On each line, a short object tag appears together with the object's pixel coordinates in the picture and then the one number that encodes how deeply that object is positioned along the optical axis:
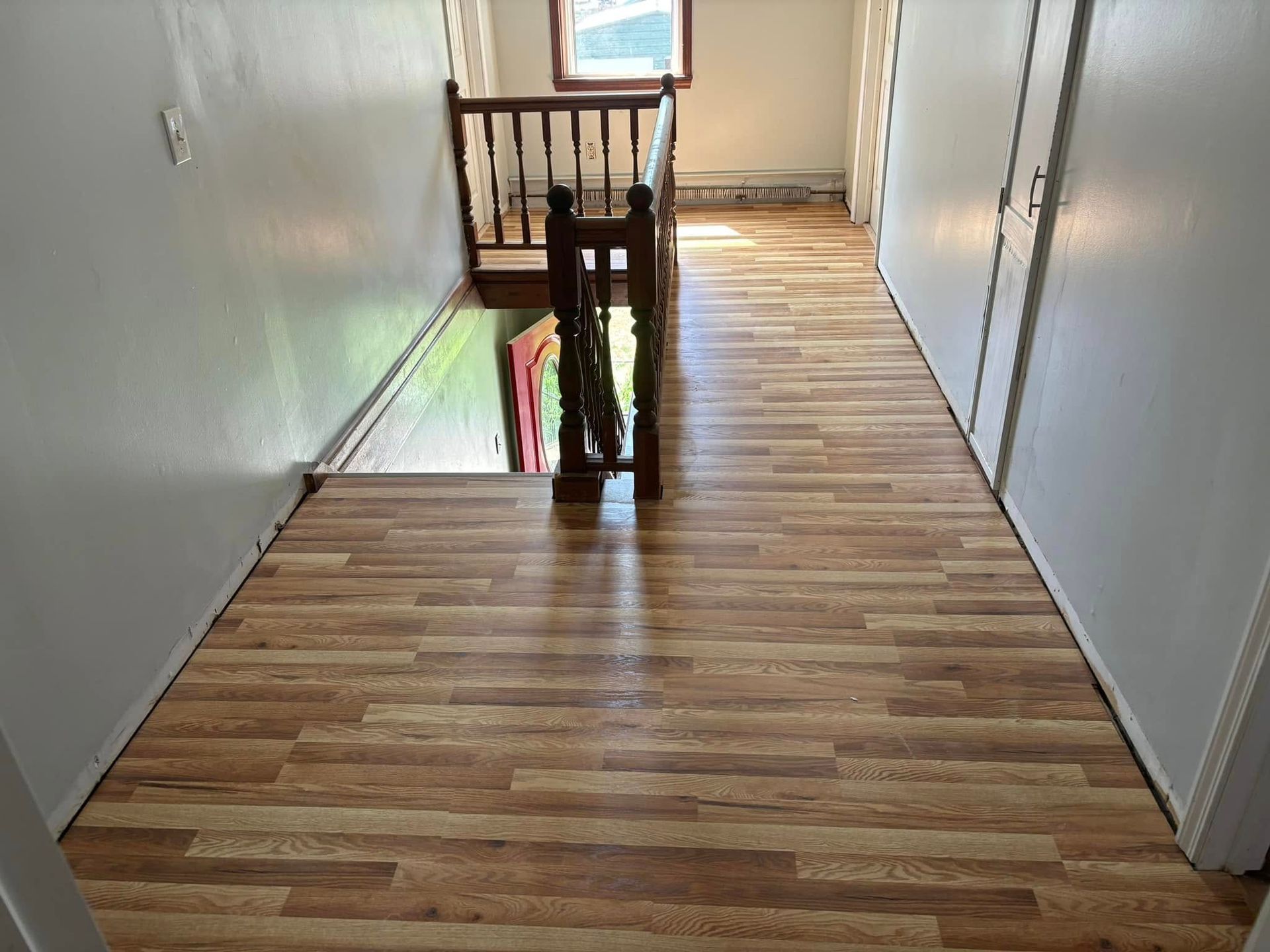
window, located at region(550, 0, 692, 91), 6.55
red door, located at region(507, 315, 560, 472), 6.97
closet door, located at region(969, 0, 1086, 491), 2.64
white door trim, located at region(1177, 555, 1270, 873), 1.60
